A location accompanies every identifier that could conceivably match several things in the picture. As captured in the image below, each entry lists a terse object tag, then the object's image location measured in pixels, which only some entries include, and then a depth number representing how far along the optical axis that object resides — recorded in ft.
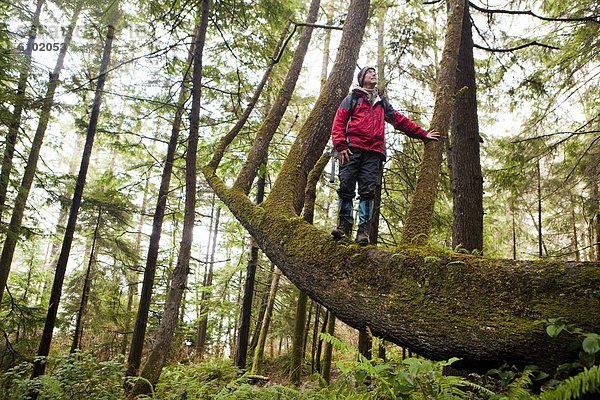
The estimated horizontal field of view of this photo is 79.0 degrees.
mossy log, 6.14
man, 12.69
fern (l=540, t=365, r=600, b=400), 4.80
